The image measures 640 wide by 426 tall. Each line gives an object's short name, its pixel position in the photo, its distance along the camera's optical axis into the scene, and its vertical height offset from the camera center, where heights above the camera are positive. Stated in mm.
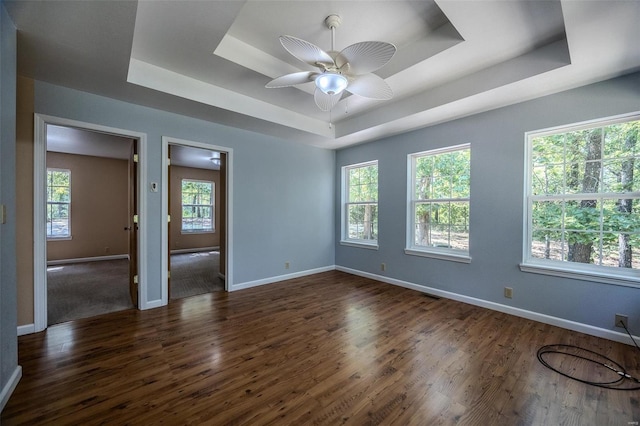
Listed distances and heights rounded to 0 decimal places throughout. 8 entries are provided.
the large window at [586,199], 2506 +145
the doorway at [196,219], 3741 -240
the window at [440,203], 3631 +129
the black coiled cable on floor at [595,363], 1860 -1238
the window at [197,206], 7695 +138
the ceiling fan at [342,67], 1828 +1156
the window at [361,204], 4859 +151
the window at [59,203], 5918 +147
